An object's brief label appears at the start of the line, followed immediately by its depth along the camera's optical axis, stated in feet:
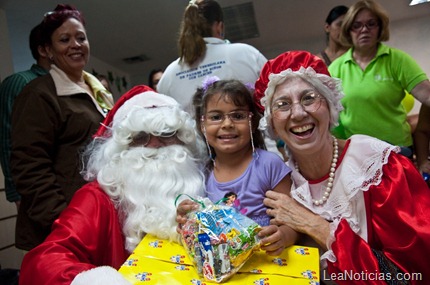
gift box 3.94
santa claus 4.70
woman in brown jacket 6.57
